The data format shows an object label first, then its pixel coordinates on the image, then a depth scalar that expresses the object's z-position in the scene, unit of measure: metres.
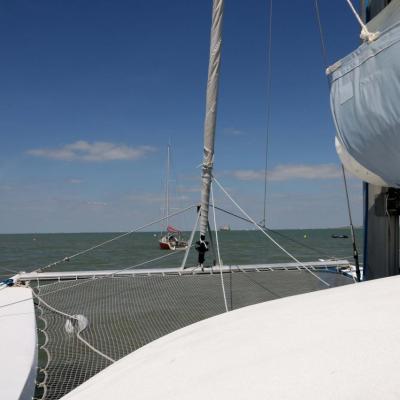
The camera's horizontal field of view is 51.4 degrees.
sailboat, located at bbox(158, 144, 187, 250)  42.94
